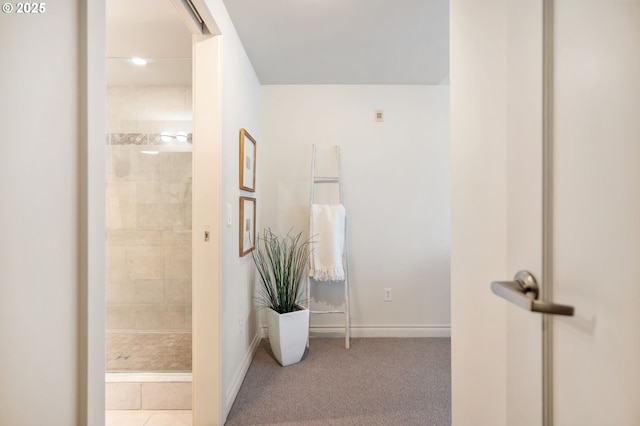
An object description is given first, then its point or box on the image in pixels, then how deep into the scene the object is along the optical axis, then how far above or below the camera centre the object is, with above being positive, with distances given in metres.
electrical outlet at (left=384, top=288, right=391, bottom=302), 3.06 -0.78
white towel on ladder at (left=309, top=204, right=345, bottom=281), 2.83 -0.27
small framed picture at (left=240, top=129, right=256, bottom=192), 2.24 +0.37
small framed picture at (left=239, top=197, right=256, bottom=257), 2.24 -0.10
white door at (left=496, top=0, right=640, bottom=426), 0.44 +0.00
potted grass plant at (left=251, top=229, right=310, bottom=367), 2.45 -0.67
